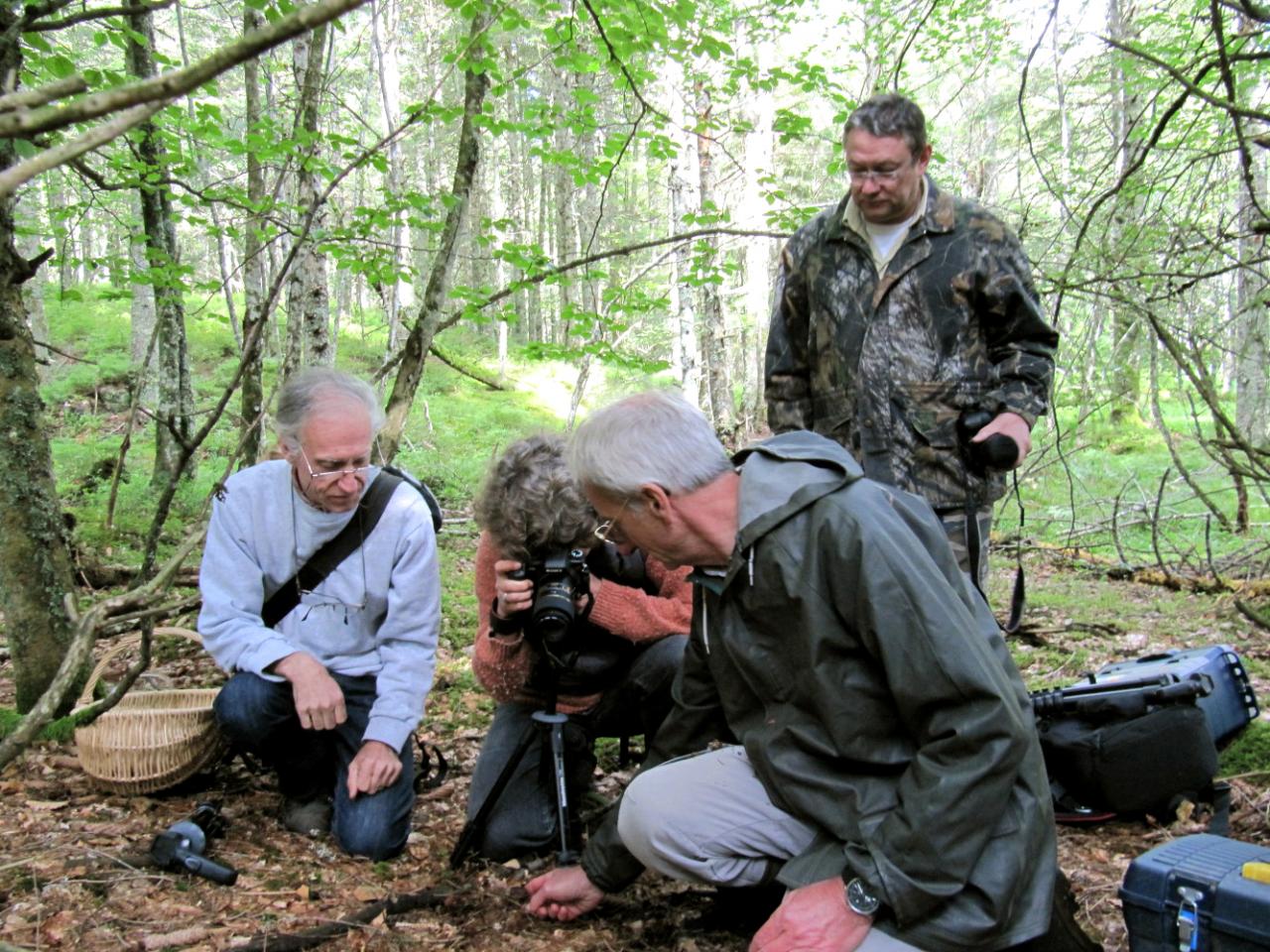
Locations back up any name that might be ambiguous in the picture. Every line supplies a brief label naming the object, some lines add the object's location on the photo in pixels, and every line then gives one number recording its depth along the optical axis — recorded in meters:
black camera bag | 2.65
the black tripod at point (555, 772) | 2.64
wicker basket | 2.96
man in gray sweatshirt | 2.88
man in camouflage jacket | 2.90
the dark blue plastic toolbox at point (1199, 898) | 1.68
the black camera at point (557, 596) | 2.55
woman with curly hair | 2.71
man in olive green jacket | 1.64
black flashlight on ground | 2.48
